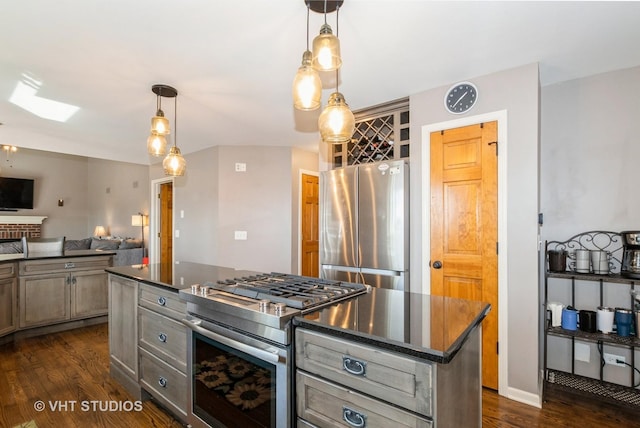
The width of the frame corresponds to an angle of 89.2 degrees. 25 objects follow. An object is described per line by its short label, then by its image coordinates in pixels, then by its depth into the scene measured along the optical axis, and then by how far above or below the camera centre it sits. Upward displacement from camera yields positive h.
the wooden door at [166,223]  6.13 -0.13
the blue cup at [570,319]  2.42 -0.77
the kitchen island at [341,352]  1.07 -0.54
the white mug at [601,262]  2.35 -0.33
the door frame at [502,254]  2.46 -0.28
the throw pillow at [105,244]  6.81 -0.60
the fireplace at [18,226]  7.66 -0.24
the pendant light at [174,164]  2.66 +0.44
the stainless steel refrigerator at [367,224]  2.92 -0.08
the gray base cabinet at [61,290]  3.51 -0.84
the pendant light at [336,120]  1.65 +0.50
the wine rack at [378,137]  3.11 +0.80
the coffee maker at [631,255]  2.21 -0.27
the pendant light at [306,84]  1.54 +0.63
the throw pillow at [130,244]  6.75 -0.59
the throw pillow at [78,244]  7.45 -0.65
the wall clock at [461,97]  2.62 +0.98
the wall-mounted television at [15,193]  7.56 +0.55
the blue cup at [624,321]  2.25 -0.73
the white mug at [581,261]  2.42 -0.33
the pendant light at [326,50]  1.47 +0.76
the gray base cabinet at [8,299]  3.29 -0.85
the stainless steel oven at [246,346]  1.36 -0.60
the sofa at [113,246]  5.89 -0.64
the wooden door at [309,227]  5.12 -0.17
